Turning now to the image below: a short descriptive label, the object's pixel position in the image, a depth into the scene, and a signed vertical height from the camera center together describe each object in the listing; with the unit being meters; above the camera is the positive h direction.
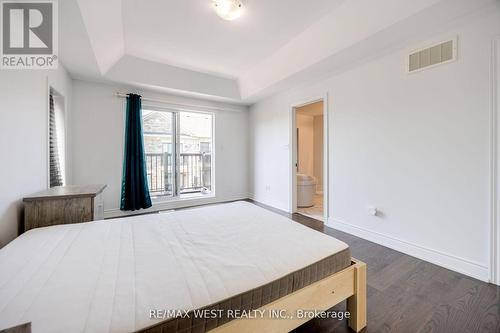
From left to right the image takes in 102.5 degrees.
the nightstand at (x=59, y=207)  1.69 -0.38
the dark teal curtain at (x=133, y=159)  3.51 +0.10
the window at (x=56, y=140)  2.41 +0.32
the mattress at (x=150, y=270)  0.73 -0.52
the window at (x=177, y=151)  4.11 +0.31
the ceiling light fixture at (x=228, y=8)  1.98 +1.59
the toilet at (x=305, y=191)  4.24 -0.56
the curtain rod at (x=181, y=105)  3.53 +1.24
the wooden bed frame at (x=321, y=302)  0.92 -0.75
